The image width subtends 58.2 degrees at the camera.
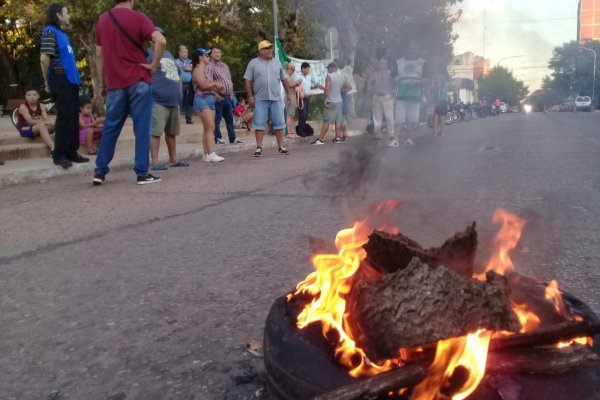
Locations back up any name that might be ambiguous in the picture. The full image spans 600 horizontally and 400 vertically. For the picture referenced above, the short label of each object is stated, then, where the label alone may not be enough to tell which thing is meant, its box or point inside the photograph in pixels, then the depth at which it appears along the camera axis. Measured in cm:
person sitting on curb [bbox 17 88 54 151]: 873
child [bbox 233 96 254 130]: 1555
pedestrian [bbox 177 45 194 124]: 1188
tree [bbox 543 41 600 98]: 5622
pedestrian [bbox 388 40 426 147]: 896
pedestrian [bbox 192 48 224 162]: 815
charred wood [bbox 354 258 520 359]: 126
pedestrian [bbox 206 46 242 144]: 930
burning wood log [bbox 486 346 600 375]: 120
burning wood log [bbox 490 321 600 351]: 124
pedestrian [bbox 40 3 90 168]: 650
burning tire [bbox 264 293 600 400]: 115
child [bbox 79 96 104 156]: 899
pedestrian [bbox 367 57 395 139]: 1027
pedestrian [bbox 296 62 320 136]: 1390
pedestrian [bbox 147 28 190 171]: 718
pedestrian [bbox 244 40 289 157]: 908
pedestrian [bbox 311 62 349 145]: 1198
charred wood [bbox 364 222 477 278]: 156
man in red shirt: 581
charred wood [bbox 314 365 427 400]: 112
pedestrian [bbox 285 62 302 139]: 1288
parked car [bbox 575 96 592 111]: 6214
